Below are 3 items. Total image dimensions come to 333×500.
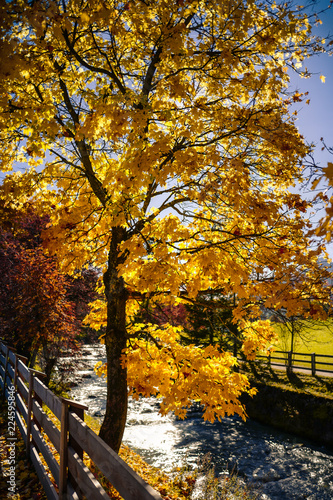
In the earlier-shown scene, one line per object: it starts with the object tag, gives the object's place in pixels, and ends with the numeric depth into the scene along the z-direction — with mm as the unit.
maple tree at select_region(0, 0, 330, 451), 4129
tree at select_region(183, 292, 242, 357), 17688
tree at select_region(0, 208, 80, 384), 8664
